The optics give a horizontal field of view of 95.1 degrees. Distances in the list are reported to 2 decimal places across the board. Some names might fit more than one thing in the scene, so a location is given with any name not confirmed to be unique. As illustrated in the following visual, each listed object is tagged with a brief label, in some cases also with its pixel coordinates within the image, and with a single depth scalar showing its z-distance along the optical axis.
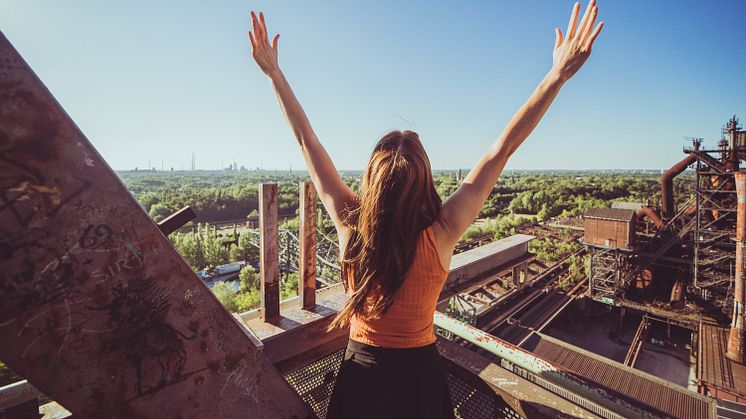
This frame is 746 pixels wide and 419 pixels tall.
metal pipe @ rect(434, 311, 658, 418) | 1.36
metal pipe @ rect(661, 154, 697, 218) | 20.28
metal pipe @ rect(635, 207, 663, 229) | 20.94
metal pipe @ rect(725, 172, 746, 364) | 13.29
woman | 1.24
